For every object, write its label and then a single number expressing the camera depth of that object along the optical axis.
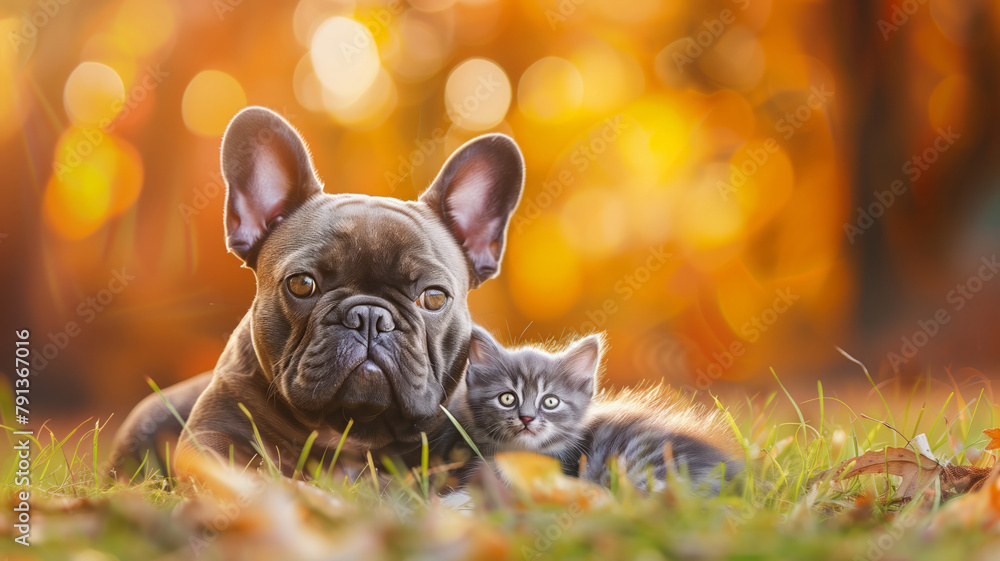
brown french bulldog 2.68
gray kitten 2.56
